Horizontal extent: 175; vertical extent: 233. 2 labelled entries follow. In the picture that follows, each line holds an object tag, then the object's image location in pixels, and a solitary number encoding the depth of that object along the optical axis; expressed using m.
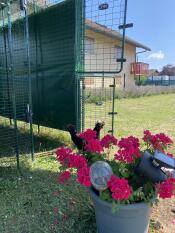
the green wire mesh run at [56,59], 2.16
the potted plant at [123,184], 1.02
